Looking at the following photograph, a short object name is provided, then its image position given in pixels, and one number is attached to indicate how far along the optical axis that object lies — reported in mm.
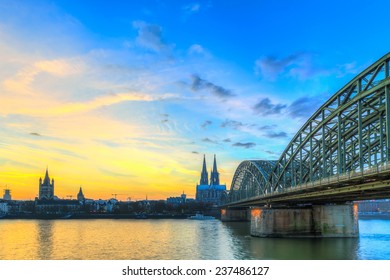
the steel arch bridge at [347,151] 41250
